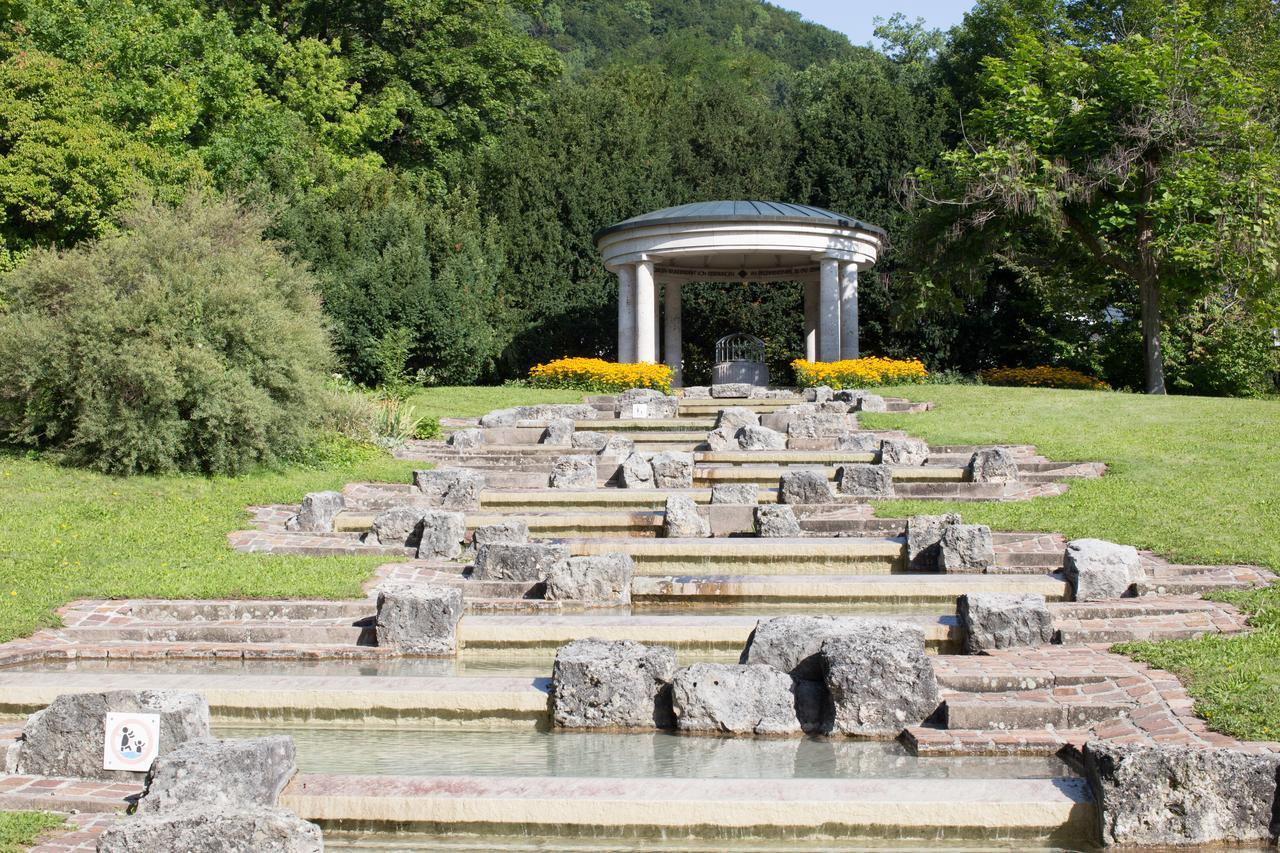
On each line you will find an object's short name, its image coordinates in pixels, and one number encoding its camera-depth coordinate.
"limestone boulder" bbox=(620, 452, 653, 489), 15.10
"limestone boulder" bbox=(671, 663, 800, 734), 7.33
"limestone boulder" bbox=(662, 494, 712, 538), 12.41
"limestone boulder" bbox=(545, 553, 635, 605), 10.31
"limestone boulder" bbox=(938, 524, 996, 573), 10.96
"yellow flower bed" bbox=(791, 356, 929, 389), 23.48
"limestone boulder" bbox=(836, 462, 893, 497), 13.93
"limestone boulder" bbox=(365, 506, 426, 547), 12.30
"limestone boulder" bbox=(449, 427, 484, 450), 17.79
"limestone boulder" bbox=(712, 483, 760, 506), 13.24
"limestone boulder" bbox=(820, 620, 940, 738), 7.30
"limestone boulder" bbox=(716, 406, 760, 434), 18.23
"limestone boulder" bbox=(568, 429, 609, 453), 17.54
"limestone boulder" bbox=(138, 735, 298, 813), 5.69
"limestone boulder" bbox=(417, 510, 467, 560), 11.84
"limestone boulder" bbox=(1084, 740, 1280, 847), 5.79
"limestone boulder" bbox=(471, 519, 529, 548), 11.59
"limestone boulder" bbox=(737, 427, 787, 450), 16.84
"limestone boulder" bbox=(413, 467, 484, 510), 13.96
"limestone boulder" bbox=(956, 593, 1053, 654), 8.61
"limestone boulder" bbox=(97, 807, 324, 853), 5.12
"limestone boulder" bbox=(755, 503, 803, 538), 12.37
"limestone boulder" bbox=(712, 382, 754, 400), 22.45
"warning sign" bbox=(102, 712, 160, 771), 6.52
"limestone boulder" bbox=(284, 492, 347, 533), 12.91
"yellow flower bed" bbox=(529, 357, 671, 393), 23.59
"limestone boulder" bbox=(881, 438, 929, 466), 15.41
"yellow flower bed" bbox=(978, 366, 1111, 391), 25.61
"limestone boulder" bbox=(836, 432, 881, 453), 16.36
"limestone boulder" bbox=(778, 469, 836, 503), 13.48
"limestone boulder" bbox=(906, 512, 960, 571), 11.27
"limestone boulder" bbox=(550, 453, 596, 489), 15.22
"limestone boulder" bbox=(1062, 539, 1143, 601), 9.79
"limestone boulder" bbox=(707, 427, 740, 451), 17.00
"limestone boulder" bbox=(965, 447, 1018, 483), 14.28
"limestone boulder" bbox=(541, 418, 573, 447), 18.14
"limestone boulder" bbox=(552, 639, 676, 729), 7.48
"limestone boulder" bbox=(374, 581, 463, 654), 9.16
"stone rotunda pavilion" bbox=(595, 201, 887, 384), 24.27
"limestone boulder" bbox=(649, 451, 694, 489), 14.91
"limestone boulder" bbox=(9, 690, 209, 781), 6.56
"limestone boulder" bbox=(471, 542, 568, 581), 10.77
